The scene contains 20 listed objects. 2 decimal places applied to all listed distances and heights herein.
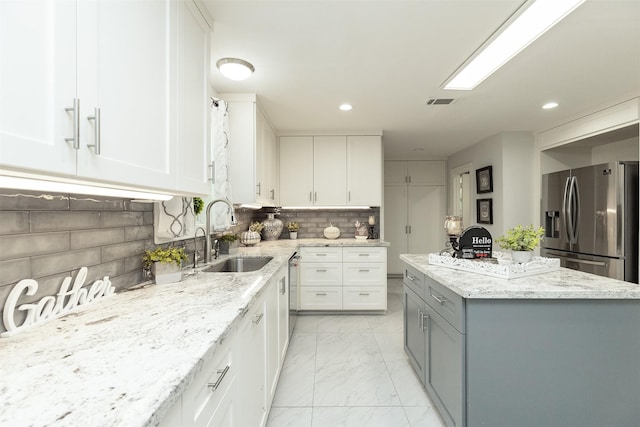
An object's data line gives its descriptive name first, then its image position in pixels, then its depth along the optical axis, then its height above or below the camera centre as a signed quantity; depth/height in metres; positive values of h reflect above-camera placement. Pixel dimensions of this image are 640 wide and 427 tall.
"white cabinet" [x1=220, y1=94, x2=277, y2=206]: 2.89 +0.66
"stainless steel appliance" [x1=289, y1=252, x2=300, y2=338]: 2.86 -0.73
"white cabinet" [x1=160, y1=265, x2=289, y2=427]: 0.79 -0.58
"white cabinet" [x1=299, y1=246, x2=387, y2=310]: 3.76 -0.77
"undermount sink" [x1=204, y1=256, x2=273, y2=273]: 2.49 -0.40
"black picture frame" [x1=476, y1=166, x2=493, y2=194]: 4.46 +0.54
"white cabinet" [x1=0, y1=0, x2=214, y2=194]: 0.64 +0.35
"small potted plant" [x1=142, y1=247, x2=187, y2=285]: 1.53 -0.25
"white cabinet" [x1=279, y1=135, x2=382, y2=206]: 4.13 +0.57
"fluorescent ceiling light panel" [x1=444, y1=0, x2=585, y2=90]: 1.64 +1.13
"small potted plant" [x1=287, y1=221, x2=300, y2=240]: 4.26 -0.19
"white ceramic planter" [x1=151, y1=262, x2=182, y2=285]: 1.53 -0.29
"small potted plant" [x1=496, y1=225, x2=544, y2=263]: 1.83 -0.17
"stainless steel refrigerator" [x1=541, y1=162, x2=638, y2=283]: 2.90 -0.04
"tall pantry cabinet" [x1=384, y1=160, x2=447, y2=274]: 6.12 +0.23
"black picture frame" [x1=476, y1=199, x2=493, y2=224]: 4.50 +0.07
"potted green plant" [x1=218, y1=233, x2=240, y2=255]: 2.64 -0.23
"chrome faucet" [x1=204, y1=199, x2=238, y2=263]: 2.21 -0.16
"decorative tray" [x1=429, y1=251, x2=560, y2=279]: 1.69 -0.30
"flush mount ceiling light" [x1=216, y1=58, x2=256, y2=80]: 2.22 +1.10
